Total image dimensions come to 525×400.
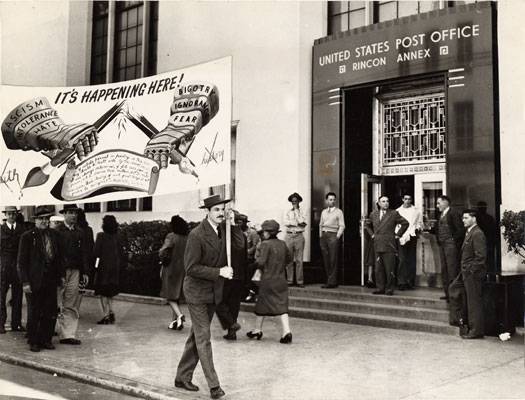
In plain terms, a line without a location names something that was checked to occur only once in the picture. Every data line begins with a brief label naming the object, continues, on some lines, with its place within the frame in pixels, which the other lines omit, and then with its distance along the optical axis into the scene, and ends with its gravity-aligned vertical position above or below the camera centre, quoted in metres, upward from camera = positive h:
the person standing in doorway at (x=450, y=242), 10.37 +0.03
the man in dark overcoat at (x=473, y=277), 9.18 -0.50
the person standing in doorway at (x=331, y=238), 12.65 +0.09
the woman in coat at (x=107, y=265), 10.77 -0.46
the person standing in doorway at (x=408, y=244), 12.34 -0.01
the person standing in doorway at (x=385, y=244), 11.41 -0.02
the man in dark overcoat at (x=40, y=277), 8.58 -0.55
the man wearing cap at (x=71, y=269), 9.16 -0.47
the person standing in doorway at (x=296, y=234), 12.98 +0.17
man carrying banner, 6.05 -0.46
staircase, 10.11 -1.18
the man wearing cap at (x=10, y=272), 10.13 -0.57
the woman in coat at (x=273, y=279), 9.02 -0.56
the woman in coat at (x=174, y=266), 10.31 -0.45
